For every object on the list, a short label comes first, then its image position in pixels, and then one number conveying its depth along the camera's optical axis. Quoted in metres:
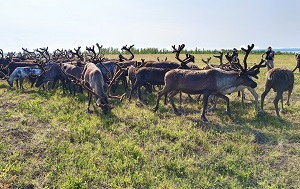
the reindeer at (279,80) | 8.08
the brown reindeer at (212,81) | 7.89
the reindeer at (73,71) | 11.42
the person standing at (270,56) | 15.38
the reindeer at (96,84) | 8.35
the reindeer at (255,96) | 8.90
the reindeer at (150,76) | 9.83
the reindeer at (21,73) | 12.41
